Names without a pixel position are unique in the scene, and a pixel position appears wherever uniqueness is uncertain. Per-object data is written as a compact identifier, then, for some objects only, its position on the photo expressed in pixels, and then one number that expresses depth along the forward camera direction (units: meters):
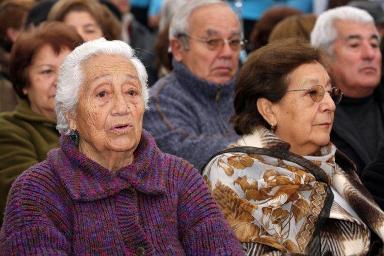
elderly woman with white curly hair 5.75
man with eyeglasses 8.42
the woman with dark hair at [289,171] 6.66
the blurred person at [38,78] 7.78
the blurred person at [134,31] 14.03
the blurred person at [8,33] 9.68
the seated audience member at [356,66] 9.17
